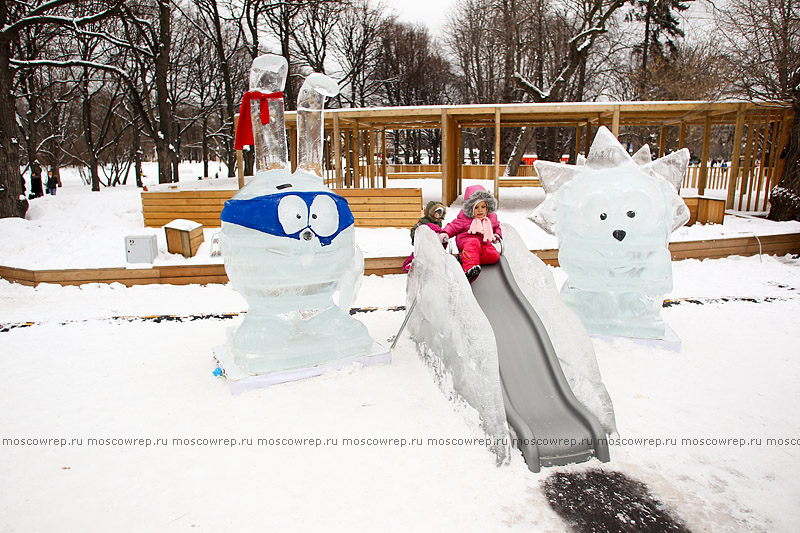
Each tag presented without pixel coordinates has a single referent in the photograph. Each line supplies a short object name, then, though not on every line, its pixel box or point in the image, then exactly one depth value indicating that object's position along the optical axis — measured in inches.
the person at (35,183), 670.5
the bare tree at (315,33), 886.4
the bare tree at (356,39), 1000.9
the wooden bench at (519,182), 720.3
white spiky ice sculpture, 164.1
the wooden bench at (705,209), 374.9
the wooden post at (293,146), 528.1
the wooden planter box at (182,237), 299.3
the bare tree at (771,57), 358.0
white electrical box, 269.7
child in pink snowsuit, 157.3
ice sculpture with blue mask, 140.7
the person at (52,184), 795.2
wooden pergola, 442.9
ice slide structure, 115.3
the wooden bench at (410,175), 874.1
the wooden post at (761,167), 456.1
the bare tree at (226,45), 709.9
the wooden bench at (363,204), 382.0
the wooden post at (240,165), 447.5
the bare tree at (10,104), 374.0
